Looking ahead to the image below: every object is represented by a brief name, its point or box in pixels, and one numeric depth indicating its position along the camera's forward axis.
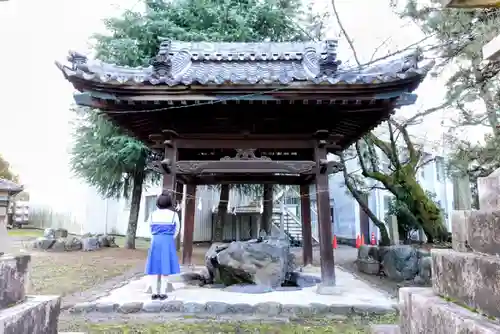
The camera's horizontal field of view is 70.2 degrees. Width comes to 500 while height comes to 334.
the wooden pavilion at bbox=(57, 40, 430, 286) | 5.60
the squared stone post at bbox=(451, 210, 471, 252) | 2.59
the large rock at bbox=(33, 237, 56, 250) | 14.04
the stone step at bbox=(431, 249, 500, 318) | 2.15
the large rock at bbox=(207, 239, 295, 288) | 6.57
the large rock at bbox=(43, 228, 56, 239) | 14.95
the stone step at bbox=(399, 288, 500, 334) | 2.07
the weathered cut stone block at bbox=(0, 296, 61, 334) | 2.26
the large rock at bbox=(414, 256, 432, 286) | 7.77
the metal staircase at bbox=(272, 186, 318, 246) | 19.97
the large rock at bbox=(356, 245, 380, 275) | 9.54
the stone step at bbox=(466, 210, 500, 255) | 2.24
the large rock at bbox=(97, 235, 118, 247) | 14.94
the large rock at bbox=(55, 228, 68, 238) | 15.37
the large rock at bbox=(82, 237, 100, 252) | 14.05
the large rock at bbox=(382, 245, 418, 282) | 8.33
